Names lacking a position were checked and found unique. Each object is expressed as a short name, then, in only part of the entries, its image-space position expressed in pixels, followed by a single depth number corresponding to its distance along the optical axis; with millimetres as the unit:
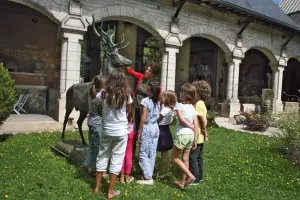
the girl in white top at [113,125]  3398
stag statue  4453
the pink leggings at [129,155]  4008
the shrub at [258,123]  10453
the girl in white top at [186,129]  3877
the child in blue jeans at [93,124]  4016
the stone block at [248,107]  13570
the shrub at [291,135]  5907
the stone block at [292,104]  13987
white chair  9781
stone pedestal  4837
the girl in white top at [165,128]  4043
